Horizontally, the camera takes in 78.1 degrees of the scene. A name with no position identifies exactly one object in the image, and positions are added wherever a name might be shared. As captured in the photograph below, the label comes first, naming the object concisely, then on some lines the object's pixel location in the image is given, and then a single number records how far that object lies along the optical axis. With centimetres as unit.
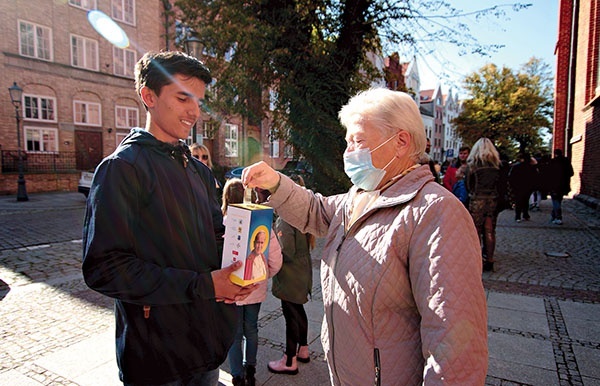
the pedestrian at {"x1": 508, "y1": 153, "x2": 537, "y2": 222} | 1034
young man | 139
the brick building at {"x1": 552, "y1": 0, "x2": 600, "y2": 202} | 1330
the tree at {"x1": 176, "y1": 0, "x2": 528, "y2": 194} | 951
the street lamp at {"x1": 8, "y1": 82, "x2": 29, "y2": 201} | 1508
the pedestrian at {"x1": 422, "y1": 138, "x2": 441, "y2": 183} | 595
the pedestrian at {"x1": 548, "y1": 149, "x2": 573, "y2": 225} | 1017
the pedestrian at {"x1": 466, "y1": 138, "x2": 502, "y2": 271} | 598
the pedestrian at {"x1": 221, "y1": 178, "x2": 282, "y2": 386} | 293
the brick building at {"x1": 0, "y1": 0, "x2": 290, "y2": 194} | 1894
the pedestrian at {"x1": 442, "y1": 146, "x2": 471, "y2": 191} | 923
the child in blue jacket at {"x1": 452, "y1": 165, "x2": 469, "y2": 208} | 721
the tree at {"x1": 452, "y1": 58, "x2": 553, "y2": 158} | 3014
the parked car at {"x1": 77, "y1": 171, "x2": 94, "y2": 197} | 1460
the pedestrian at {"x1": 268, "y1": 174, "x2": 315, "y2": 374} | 319
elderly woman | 128
